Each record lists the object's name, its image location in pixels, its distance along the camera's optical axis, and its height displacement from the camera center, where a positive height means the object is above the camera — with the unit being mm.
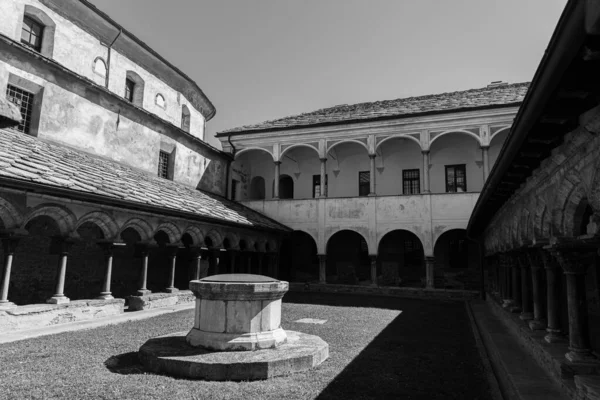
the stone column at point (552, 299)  6277 -508
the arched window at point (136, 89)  17470 +6914
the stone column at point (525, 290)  8679 -526
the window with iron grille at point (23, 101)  11648 +4236
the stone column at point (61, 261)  9523 -214
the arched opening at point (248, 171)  23266 +4993
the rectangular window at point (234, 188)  23047 +3813
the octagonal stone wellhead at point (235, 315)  5785 -821
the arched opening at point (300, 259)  22547 +3
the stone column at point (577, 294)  5000 -343
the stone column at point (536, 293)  7453 -499
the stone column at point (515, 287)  9992 -555
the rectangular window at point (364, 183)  22453 +4164
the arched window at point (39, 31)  13384 +7192
